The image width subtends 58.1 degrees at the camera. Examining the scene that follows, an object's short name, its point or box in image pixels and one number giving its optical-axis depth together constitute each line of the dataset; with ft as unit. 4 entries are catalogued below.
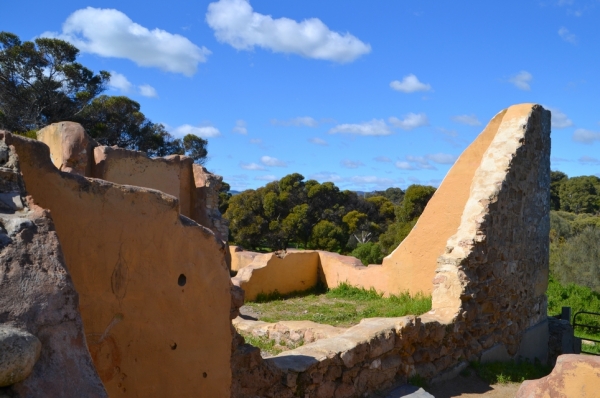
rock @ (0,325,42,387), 5.21
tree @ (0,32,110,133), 58.18
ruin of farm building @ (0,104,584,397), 6.34
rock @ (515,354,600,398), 8.41
